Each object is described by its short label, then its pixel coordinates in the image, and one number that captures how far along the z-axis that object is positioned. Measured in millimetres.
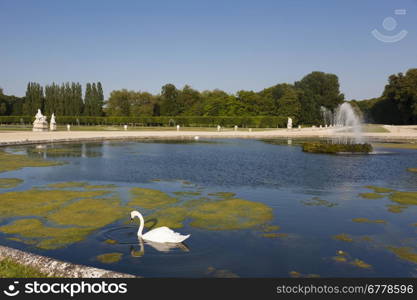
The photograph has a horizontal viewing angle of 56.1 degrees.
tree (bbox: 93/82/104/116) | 98875
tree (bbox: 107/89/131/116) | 109500
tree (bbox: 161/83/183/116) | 108381
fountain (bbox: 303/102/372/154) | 34531
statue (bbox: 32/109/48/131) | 61688
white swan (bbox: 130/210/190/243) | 9750
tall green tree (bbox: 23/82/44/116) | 96381
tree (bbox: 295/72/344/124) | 133462
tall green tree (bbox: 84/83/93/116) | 98312
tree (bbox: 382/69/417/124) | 93000
